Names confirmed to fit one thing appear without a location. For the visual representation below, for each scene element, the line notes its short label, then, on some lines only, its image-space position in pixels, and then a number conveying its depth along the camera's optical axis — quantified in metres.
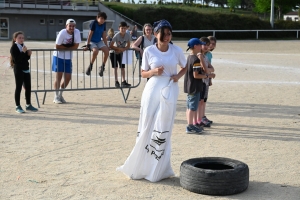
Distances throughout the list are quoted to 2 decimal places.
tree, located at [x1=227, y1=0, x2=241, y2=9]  98.09
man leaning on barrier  12.04
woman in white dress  6.00
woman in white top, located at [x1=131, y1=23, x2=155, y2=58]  12.64
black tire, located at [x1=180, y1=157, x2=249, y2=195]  5.63
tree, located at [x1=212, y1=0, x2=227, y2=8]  114.06
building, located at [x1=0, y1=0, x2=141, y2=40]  51.41
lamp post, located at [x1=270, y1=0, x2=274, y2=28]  54.25
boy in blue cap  8.80
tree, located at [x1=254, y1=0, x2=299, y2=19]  72.75
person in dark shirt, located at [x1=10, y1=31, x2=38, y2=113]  10.64
